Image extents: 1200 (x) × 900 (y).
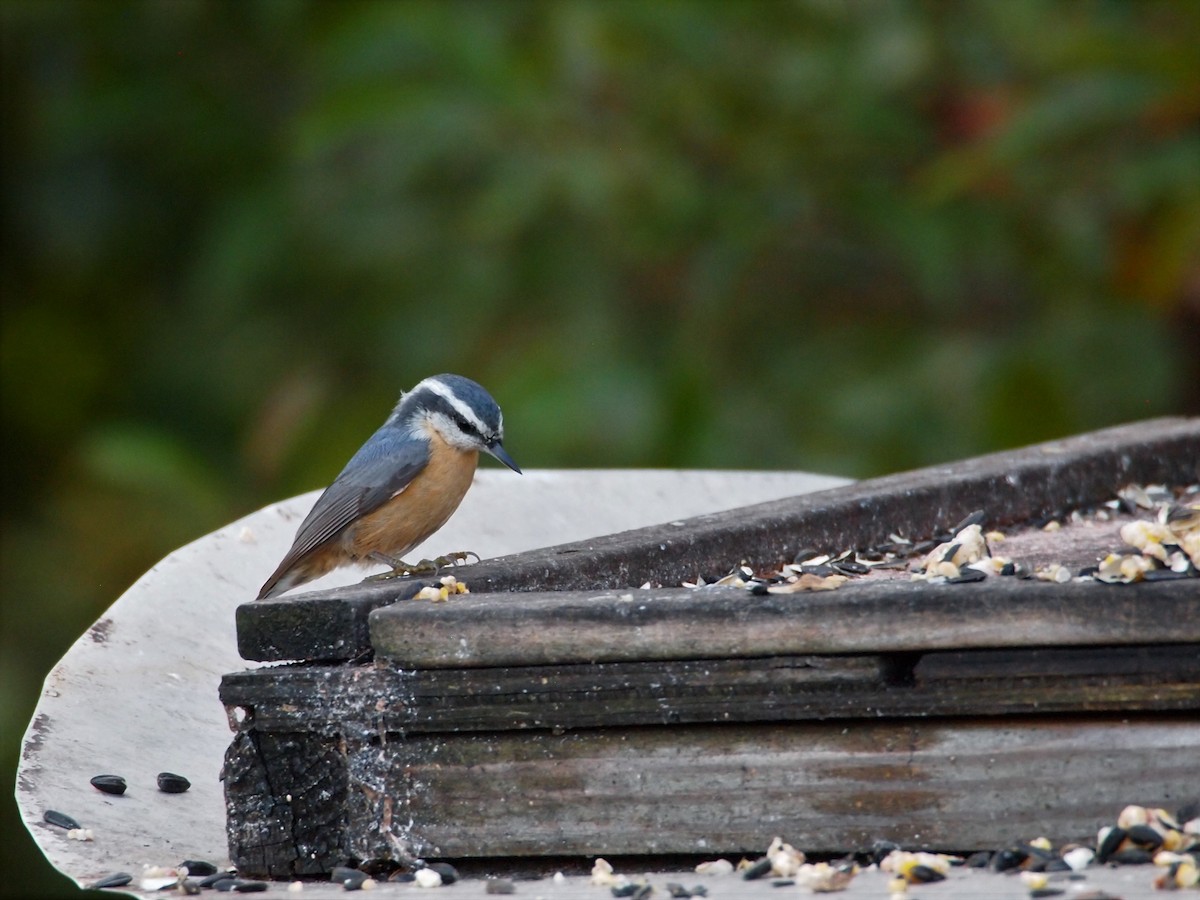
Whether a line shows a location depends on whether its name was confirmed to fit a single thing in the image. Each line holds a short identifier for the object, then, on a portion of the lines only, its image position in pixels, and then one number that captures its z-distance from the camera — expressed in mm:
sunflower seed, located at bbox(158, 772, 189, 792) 5109
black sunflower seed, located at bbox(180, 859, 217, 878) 4492
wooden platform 4004
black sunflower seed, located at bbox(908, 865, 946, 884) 3812
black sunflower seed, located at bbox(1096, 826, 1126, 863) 3912
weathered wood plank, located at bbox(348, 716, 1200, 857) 4023
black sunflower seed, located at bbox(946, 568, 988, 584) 4203
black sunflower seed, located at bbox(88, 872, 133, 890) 4262
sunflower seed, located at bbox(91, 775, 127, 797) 4859
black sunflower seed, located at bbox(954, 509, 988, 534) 6629
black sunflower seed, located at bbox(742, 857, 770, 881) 4070
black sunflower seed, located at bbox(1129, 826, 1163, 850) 3848
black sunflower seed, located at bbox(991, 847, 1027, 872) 3937
